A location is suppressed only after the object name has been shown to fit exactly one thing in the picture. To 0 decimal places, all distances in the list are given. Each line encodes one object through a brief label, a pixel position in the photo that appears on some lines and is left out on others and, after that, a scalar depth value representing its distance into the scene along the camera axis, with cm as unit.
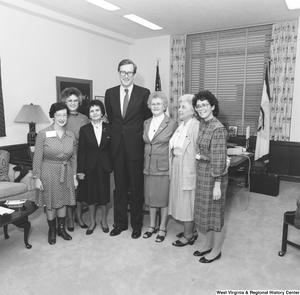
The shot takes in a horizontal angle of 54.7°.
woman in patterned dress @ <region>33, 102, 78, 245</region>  277
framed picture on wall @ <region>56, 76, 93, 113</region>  503
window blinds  558
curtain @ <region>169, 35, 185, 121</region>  624
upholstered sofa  350
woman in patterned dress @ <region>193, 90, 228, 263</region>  234
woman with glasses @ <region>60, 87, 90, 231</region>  309
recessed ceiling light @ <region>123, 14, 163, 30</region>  494
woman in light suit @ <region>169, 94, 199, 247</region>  263
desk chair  258
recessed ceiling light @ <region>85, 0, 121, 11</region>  422
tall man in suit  291
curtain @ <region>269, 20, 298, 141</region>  516
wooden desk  392
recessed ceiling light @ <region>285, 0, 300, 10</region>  413
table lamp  408
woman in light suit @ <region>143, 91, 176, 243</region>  283
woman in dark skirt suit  294
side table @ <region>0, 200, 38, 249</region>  246
